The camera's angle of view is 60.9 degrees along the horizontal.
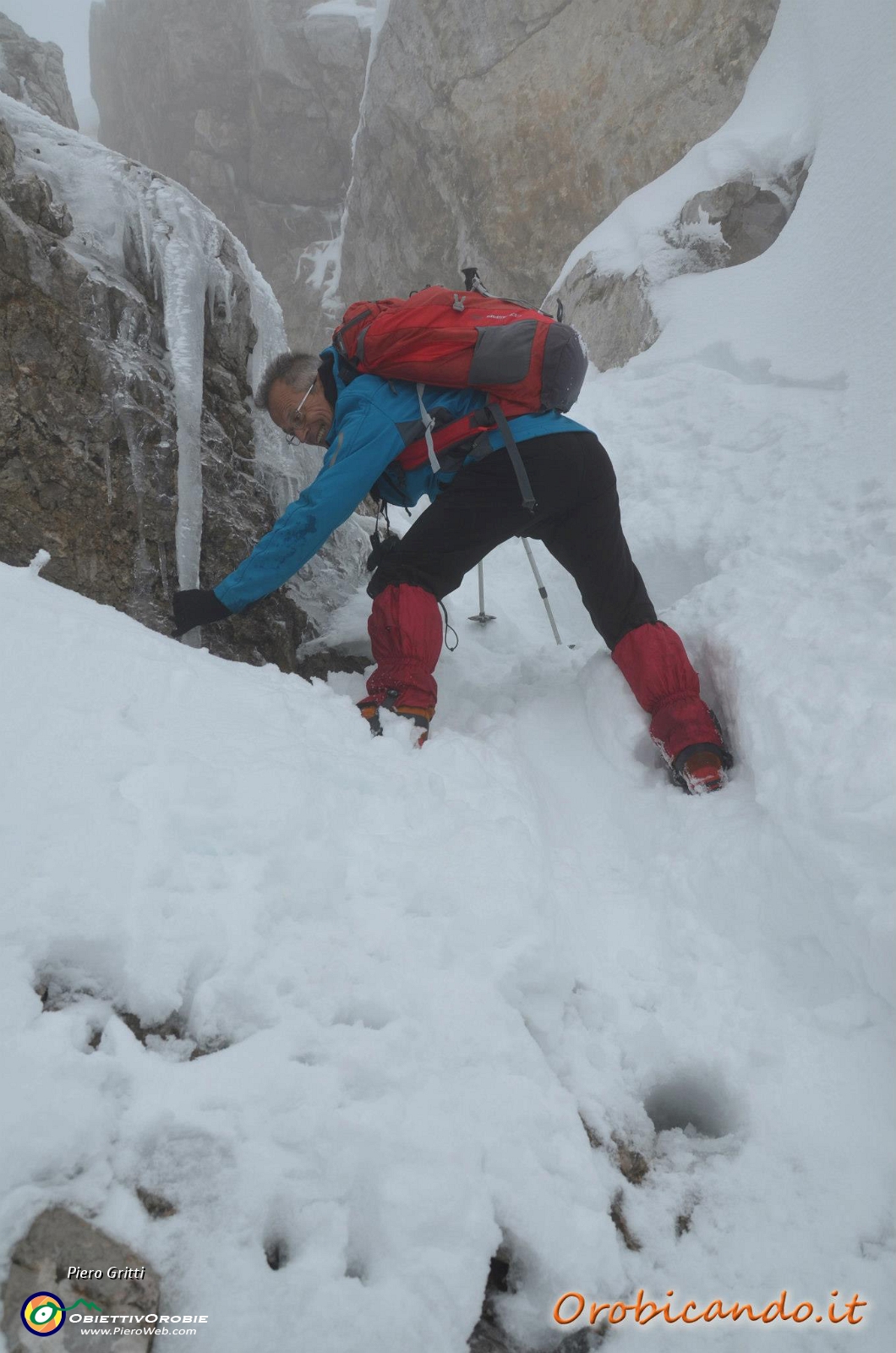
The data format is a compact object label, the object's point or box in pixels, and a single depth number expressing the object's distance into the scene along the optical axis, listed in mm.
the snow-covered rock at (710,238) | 6344
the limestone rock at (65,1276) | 985
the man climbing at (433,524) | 2736
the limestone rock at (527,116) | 10383
